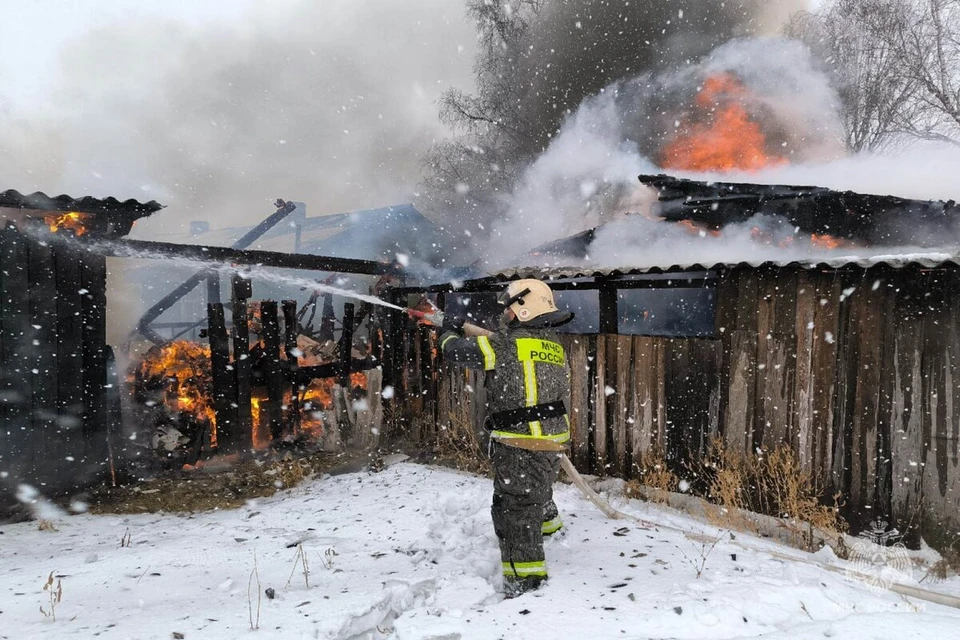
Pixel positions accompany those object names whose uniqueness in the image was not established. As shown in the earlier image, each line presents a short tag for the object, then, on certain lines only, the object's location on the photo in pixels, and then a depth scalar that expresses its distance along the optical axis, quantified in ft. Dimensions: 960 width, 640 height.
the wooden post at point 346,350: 28.48
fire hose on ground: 11.27
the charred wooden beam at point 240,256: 21.56
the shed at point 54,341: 19.74
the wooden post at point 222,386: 24.16
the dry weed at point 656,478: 18.98
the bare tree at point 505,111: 82.23
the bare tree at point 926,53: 55.98
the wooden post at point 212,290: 40.53
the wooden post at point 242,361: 24.61
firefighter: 11.94
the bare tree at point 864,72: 61.21
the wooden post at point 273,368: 25.55
